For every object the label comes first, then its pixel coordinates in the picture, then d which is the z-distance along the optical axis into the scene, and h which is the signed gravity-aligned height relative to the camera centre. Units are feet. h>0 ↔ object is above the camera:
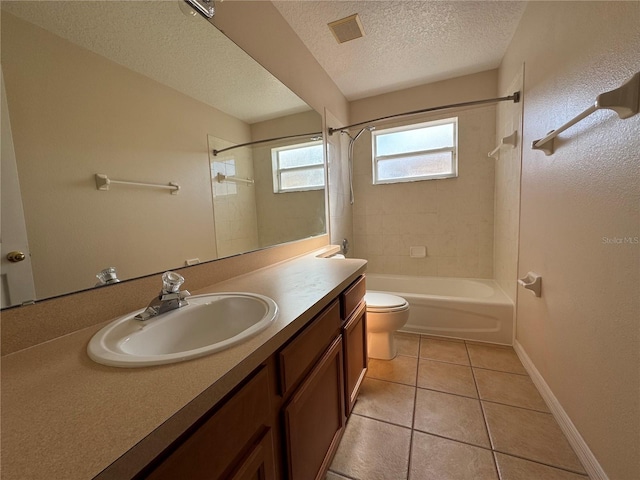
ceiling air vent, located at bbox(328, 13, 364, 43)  5.67 +4.07
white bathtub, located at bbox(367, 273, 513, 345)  6.89 -2.92
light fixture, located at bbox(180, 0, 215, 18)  3.46 +2.82
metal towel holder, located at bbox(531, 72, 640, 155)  2.66 +1.03
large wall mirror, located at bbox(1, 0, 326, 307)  2.13 +0.86
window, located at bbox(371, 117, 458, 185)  9.02 +2.02
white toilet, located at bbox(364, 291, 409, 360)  6.14 -2.60
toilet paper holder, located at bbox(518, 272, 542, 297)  5.00 -1.53
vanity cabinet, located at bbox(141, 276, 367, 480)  1.59 -1.69
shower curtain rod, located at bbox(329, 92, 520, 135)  6.26 +2.64
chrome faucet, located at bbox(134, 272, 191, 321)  2.59 -0.81
